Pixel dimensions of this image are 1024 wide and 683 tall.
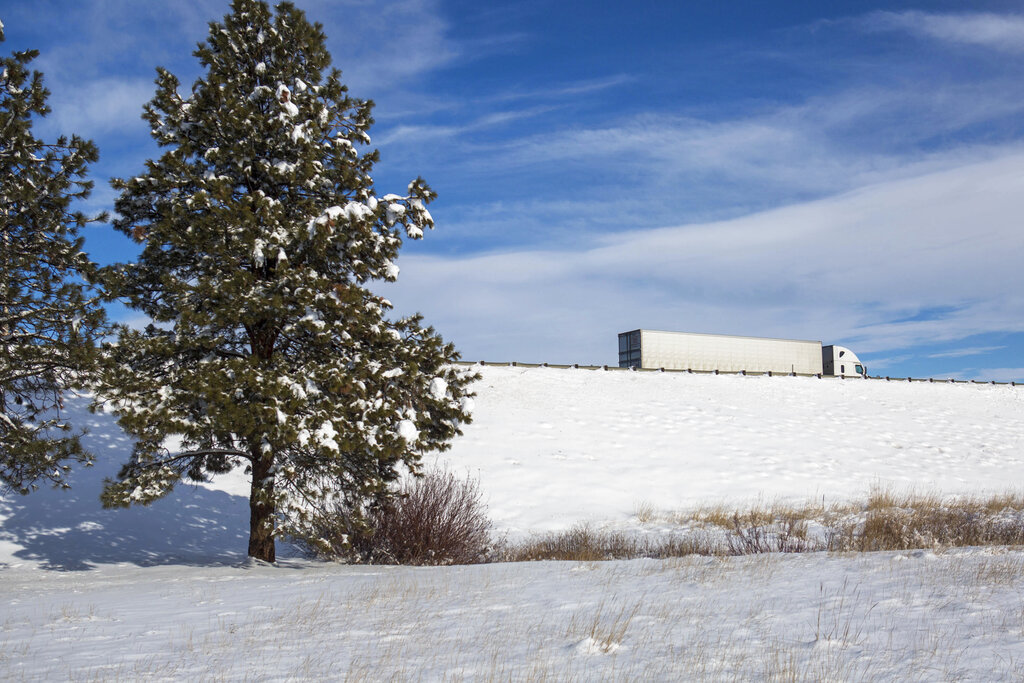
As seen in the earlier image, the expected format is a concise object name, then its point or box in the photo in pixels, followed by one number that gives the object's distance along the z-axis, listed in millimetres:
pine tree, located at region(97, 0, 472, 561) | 10711
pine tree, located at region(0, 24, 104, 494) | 10438
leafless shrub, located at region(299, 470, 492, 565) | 12810
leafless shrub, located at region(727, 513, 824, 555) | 10977
